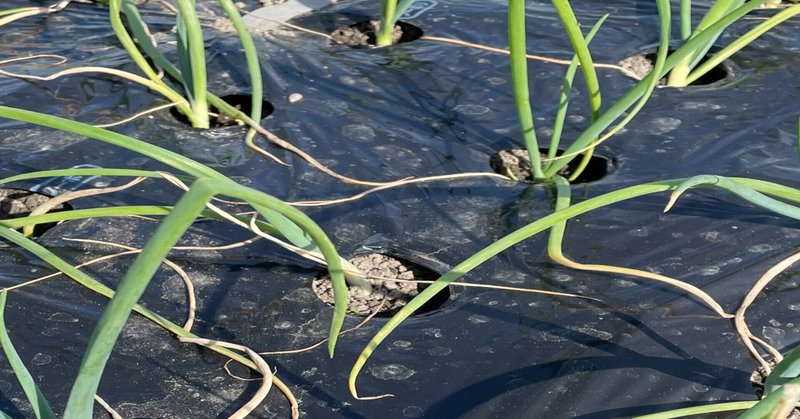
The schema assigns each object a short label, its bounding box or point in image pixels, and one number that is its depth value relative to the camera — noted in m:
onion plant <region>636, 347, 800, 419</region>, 0.75
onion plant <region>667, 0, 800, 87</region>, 1.05
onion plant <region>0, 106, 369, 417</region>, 0.60
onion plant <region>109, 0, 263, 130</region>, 1.02
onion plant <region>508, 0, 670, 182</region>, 0.94
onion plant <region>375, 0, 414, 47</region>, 1.12
